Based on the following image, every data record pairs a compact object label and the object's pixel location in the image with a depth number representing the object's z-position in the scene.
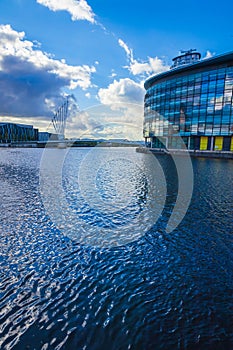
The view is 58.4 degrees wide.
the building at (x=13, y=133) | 169.88
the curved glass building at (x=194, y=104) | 66.56
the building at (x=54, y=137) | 150.30
